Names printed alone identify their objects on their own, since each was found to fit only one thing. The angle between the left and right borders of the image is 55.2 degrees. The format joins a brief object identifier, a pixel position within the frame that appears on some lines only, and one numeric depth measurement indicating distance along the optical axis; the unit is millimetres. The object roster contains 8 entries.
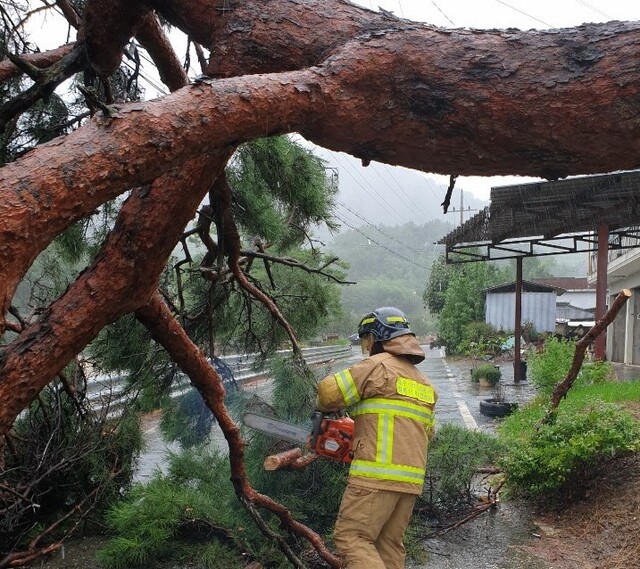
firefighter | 3244
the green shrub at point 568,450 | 4918
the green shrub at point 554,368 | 9523
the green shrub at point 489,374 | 14398
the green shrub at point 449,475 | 5059
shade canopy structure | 9406
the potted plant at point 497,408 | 10055
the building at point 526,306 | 27734
